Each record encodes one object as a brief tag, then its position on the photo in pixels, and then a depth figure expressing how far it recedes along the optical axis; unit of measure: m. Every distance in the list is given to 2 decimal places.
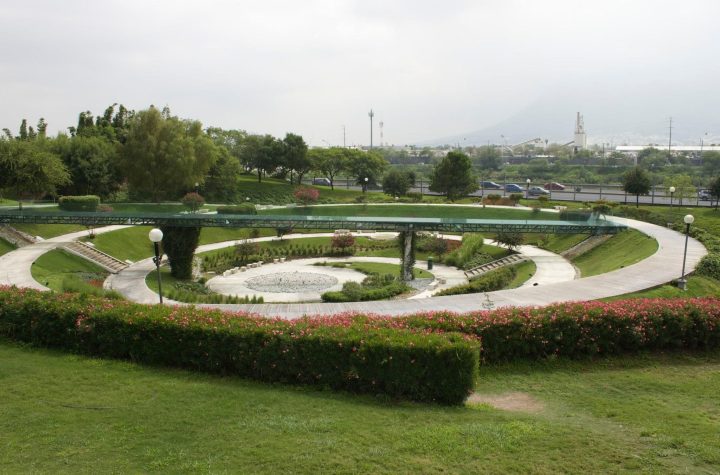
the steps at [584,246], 39.09
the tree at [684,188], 51.97
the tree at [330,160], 75.75
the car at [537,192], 71.79
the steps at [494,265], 37.69
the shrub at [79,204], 38.66
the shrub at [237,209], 38.66
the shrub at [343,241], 44.34
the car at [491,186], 90.90
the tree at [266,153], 74.31
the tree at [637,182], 53.59
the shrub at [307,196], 54.50
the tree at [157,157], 55.12
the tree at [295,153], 74.12
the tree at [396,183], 67.06
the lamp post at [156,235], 20.34
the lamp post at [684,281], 24.50
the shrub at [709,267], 26.84
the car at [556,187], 83.09
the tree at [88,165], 53.94
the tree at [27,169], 44.94
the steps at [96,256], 37.72
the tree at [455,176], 64.81
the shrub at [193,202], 37.64
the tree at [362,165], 76.06
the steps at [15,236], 38.78
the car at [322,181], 99.28
